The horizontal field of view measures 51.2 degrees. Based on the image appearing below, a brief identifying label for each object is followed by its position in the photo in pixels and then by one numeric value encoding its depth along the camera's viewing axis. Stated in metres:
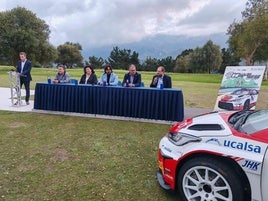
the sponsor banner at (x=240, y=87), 7.10
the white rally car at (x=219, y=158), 2.62
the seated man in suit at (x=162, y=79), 7.74
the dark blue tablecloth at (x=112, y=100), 6.91
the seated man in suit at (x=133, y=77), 7.93
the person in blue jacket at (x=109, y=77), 8.01
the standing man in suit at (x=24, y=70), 9.24
